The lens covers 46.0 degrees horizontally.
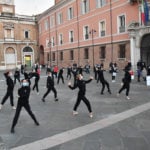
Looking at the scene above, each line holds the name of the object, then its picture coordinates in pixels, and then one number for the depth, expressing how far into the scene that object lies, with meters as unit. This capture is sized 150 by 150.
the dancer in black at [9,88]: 7.63
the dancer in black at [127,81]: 8.93
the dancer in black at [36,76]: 10.95
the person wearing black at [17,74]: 14.29
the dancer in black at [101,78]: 10.10
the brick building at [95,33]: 19.17
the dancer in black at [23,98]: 5.47
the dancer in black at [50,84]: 8.73
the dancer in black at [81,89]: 6.43
